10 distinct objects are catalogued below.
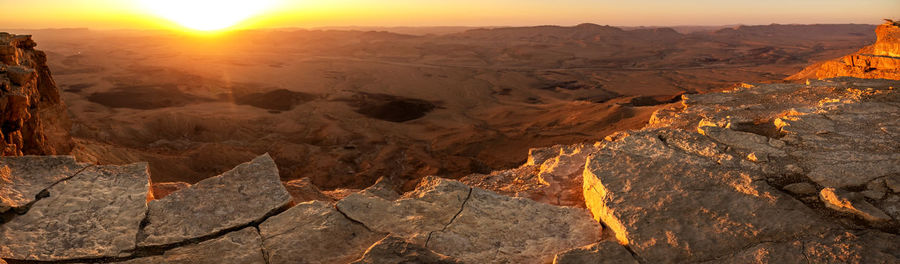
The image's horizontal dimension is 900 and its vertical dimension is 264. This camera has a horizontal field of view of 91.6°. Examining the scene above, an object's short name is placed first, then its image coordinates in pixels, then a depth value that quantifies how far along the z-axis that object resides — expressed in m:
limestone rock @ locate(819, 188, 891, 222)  2.40
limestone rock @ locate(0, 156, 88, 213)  2.78
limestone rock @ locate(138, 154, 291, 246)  2.66
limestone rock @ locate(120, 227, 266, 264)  2.35
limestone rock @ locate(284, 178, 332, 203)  4.21
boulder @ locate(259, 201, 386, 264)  2.44
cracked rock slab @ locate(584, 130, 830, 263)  2.38
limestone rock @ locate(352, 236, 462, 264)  2.16
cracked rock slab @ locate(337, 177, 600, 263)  2.56
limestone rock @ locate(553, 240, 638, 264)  2.24
